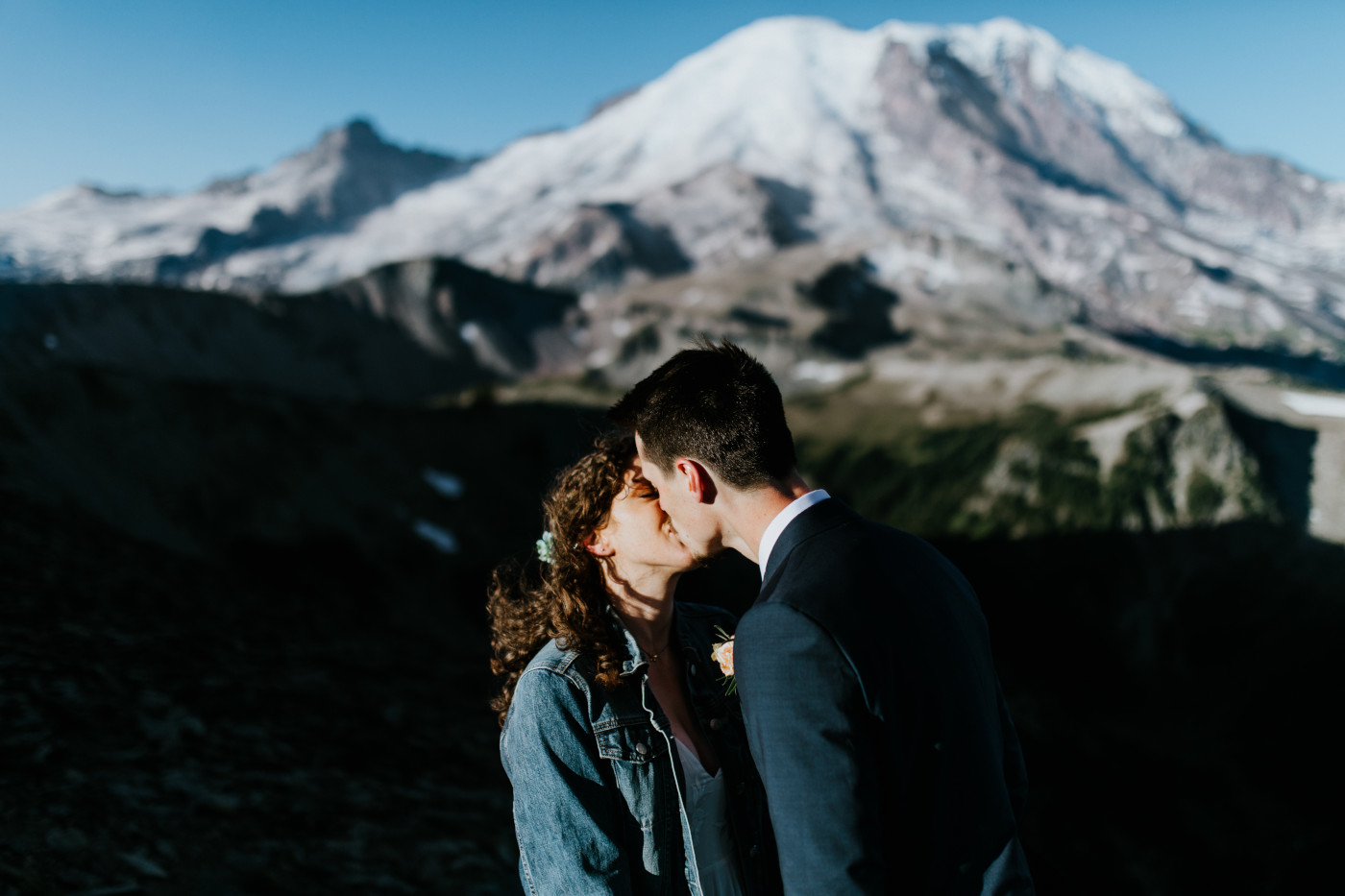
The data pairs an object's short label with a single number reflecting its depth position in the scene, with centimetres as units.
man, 261
